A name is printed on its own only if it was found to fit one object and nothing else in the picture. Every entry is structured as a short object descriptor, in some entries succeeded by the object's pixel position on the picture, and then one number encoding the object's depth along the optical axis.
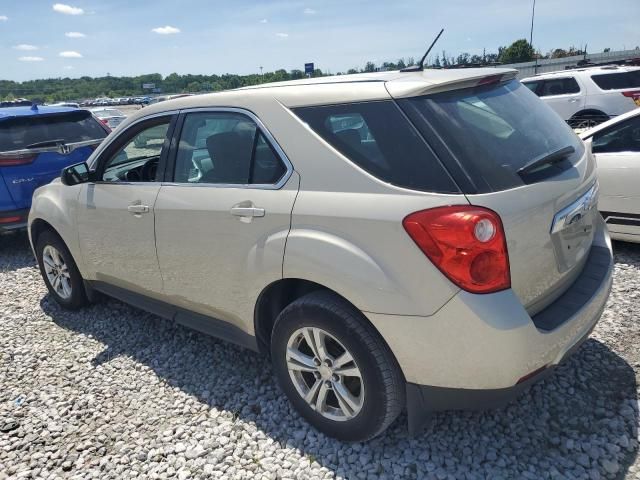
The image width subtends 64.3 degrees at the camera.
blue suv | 5.80
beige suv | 2.05
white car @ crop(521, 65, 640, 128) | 11.48
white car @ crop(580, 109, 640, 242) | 4.50
